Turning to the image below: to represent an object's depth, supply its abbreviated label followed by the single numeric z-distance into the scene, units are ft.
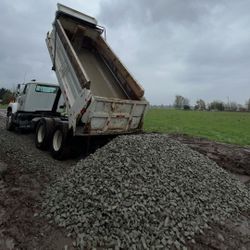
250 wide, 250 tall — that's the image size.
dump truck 21.95
